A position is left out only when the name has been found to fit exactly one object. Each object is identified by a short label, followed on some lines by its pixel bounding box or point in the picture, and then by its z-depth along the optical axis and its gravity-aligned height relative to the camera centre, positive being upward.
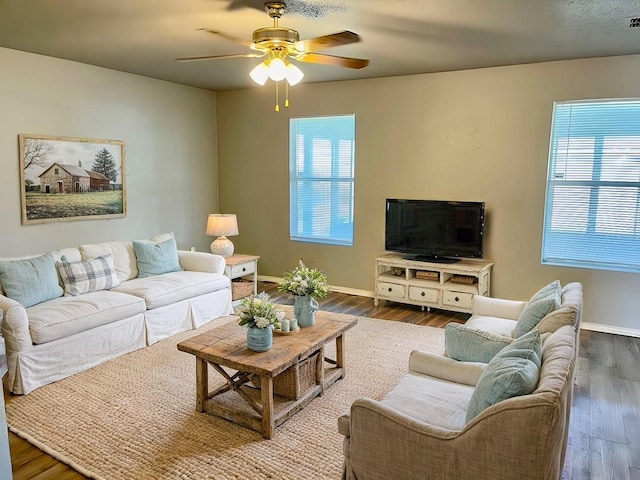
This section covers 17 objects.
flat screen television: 5.02 -0.46
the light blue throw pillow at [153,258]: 4.82 -0.78
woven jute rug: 2.49 -1.48
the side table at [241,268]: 5.36 -0.97
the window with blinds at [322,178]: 5.97 +0.09
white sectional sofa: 3.32 -1.01
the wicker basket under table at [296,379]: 3.07 -1.29
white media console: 4.96 -1.03
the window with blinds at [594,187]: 4.48 +0.03
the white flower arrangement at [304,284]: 3.29 -0.69
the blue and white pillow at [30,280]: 3.63 -0.79
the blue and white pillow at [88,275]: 4.07 -0.83
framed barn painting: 4.51 +0.02
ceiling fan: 2.93 +0.88
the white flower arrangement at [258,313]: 2.84 -0.78
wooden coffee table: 2.75 -1.10
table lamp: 5.51 -0.56
